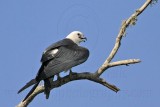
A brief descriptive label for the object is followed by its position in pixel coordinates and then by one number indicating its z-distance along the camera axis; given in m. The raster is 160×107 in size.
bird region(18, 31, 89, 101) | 14.29
